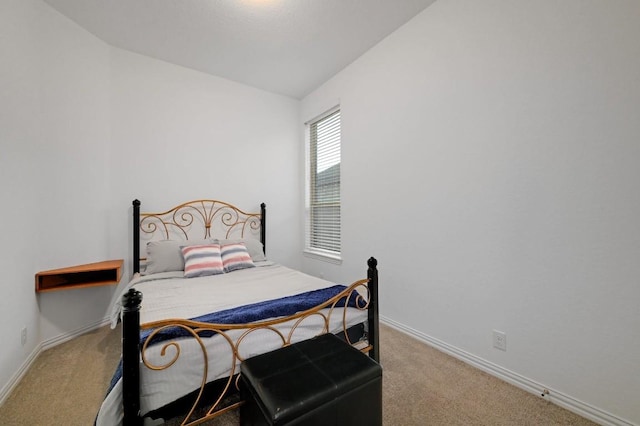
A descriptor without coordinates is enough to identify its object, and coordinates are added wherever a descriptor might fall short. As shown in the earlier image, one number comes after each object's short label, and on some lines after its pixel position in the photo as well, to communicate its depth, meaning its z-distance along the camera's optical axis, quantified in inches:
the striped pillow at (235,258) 111.0
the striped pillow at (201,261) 103.3
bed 45.0
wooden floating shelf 89.9
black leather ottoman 40.3
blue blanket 49.8
